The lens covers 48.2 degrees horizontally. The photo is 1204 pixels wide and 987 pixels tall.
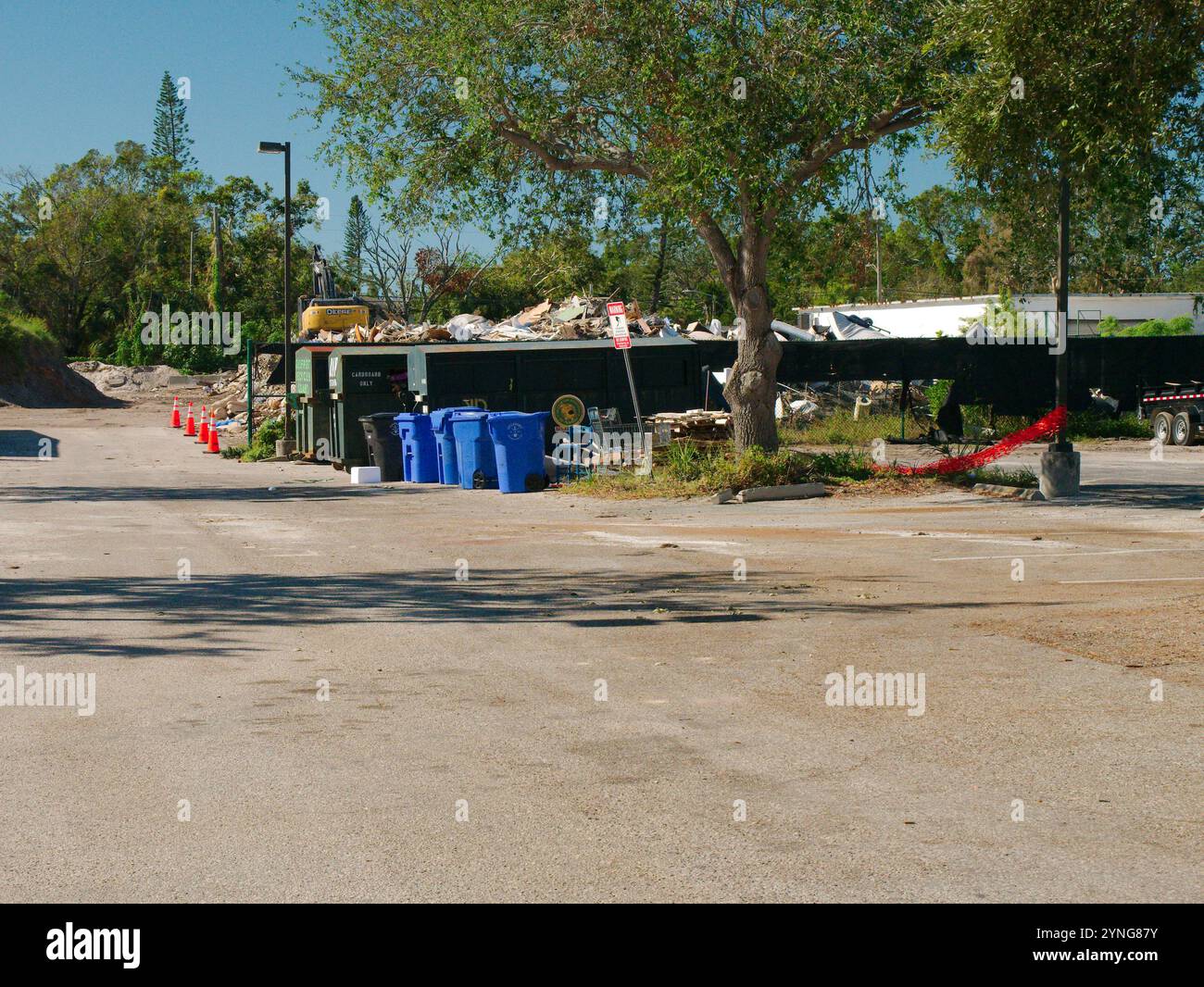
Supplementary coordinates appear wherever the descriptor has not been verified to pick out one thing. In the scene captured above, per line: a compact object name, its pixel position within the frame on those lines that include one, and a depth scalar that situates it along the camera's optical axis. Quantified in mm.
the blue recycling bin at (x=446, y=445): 24625
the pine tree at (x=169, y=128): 126938
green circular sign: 28797
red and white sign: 21453
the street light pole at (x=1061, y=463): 19422
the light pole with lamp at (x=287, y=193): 31453
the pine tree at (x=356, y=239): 75625
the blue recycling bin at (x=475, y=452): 23688
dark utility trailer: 31750
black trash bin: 26328
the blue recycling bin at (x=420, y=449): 25453
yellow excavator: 50875
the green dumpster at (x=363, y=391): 28672
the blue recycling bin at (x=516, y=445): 22984
